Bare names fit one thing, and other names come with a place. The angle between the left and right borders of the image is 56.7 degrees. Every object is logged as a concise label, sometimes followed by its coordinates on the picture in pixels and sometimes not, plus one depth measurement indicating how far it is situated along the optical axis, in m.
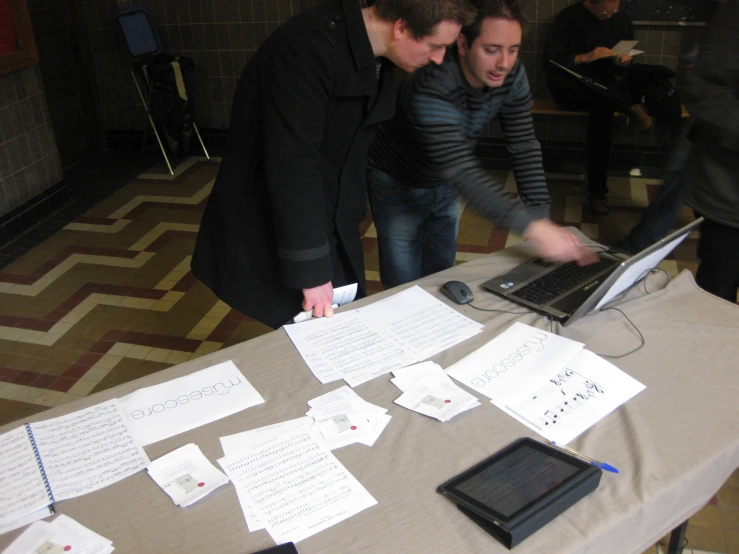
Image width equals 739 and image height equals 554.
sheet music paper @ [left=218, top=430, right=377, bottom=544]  1.17
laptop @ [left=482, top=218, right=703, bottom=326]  1.57
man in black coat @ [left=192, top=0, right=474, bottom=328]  1.53
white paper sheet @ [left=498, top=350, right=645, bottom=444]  1.36
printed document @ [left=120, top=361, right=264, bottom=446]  1.39
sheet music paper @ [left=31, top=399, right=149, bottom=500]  1.26
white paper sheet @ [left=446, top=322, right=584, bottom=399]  1.48
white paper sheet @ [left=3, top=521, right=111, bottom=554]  1.12
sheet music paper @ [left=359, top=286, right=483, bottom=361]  1.63
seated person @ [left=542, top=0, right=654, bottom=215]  4.22
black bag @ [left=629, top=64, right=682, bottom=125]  4.18
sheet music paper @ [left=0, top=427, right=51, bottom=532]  1.20
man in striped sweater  1.75
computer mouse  1.78
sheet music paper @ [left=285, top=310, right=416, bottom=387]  1.54
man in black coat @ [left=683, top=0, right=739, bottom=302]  1.86
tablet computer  1.11
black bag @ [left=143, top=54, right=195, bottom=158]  4.91
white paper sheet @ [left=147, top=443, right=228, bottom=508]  1.22
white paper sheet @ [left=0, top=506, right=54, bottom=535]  1.16
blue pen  1.24
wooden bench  4.48
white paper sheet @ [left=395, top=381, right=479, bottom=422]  1.40
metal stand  5.02
